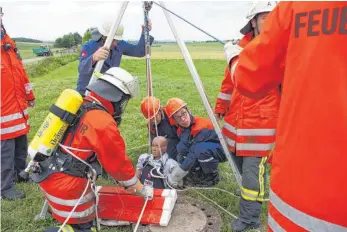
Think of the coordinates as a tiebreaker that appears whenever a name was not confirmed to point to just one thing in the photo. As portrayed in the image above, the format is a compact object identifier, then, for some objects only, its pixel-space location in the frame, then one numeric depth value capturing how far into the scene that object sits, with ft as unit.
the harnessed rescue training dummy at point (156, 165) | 17.38
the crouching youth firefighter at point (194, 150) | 16.61
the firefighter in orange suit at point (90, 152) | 11.54
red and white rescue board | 13.67
